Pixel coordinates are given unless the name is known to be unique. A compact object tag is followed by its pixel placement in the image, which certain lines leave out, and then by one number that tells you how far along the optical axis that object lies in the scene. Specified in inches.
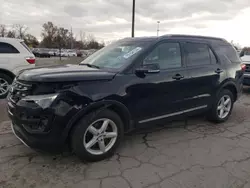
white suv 247.8
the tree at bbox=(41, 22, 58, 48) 2588.6
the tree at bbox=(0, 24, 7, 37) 2110.2
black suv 102.0
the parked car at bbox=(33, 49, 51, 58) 1711.4
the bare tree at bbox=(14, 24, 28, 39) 2381.6
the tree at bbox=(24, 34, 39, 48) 2517.7
